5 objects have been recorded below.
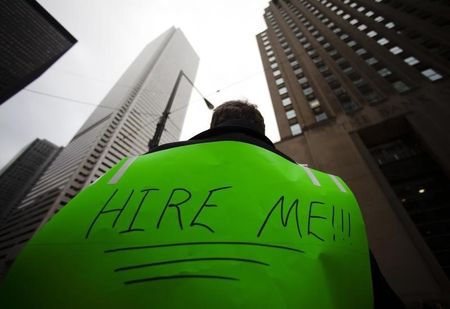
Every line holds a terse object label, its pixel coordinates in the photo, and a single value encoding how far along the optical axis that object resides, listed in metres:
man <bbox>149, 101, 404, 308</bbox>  0.98
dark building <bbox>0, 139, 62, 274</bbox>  110.69
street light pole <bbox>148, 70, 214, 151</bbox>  5.64
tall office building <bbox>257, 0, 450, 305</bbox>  7.82
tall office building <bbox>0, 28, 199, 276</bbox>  59.09
